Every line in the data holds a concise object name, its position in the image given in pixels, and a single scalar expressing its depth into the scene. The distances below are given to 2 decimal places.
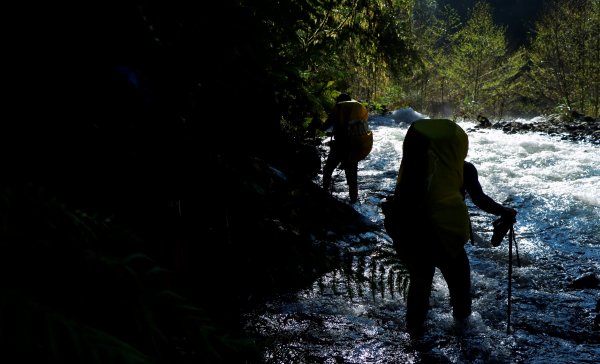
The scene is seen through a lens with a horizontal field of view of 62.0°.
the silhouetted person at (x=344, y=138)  7.93
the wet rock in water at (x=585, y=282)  5.39
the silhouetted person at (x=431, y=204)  3.49
